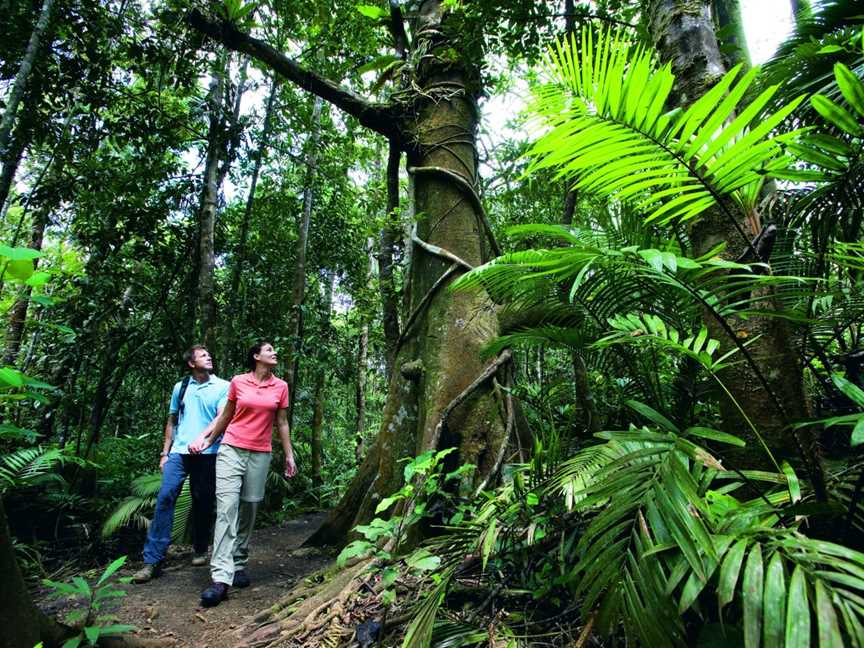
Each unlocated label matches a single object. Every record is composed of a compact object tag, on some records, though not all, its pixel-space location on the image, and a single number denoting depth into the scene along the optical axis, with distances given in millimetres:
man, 3678
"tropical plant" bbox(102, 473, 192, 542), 4511
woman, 3041
